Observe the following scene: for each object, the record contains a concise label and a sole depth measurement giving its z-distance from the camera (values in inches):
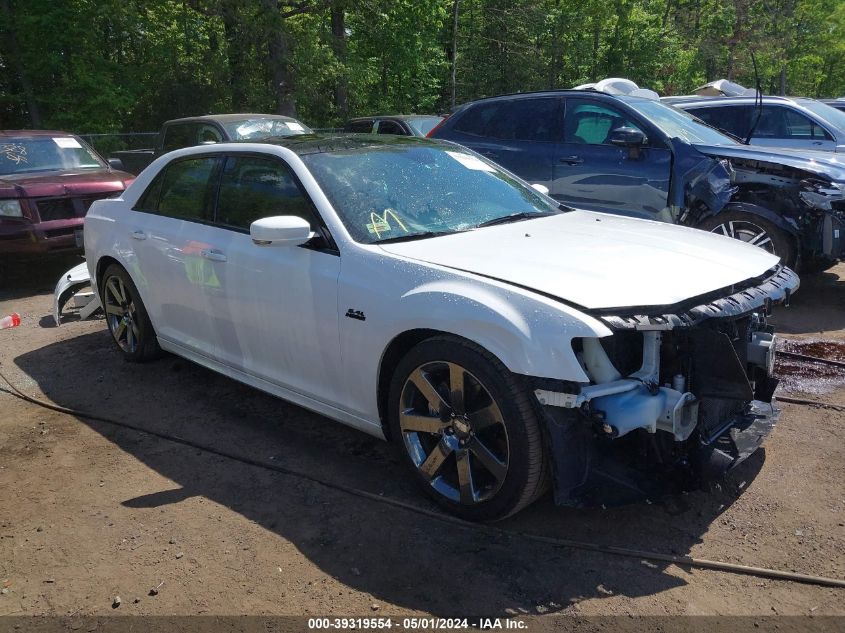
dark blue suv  251.0
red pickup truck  317.7
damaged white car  110.0
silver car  399.2
